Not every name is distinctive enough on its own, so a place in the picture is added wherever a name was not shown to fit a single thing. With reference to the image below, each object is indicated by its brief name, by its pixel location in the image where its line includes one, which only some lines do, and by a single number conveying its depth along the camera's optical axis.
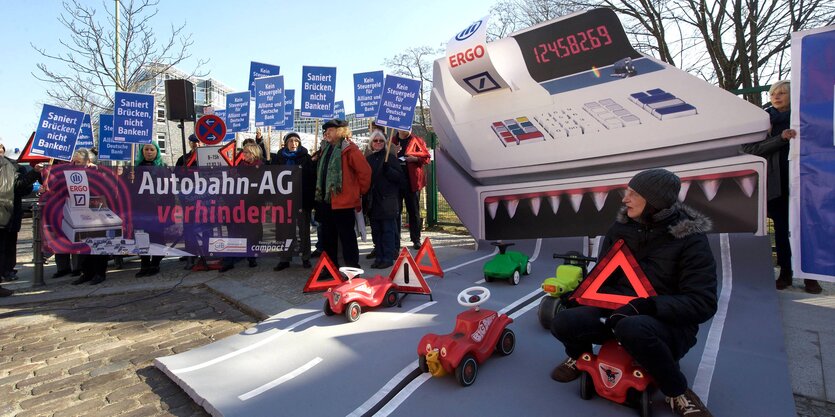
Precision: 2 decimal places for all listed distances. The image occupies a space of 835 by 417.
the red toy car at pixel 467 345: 2.75
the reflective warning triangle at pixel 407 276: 4.41
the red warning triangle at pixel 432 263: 5.07
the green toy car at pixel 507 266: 4.74
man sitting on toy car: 2.22
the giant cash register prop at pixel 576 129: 4.49
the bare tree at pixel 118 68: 13.93
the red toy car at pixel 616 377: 2.31
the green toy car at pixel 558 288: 3.46
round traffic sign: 7.46
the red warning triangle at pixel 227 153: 7.18
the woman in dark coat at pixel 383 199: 6.19
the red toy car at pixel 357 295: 4.02
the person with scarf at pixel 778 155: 4.25
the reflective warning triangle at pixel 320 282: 4.78
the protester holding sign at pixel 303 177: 6.20
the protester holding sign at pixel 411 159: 6.96
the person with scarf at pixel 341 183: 5.52
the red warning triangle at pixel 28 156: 7.18
